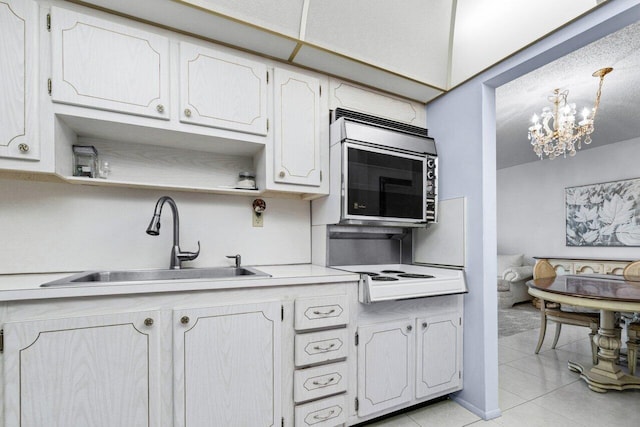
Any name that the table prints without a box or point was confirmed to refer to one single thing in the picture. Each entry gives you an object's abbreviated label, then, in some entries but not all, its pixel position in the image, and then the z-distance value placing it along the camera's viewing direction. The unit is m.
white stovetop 1.92
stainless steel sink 1.54
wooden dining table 1.93
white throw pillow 5.09
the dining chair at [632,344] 2.42
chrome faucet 1.69
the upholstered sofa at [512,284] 4.69
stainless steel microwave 1.84
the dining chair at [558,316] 2.58
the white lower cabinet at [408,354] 1.66
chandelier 2.99
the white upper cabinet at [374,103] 2.02
